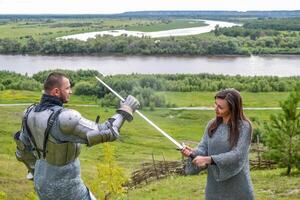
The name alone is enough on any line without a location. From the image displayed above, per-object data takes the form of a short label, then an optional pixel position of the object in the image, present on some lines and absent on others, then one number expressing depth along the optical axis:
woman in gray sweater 3.56
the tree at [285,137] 12.16
